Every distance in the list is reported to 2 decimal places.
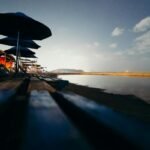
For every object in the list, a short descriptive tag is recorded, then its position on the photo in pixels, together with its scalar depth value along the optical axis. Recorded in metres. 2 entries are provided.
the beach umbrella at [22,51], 10.87
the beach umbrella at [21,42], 10.14
